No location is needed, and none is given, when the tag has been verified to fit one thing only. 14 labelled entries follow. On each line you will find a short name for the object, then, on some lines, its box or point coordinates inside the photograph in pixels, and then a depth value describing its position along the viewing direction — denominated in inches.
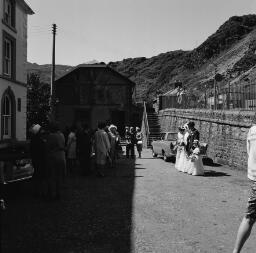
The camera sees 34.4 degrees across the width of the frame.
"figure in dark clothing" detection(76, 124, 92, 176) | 530.9
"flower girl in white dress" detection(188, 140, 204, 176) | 552.1
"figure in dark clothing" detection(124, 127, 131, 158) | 826.8
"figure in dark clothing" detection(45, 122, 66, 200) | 365.4
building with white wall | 807.7
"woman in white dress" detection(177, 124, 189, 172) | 579.0
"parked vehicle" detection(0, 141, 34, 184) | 343.6
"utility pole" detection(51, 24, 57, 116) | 1222.9
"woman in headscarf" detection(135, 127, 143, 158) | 850.8
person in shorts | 190.2
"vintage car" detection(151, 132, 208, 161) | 698.8
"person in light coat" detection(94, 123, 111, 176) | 511.7
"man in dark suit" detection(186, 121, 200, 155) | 575.4
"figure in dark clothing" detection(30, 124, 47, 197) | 381.7
